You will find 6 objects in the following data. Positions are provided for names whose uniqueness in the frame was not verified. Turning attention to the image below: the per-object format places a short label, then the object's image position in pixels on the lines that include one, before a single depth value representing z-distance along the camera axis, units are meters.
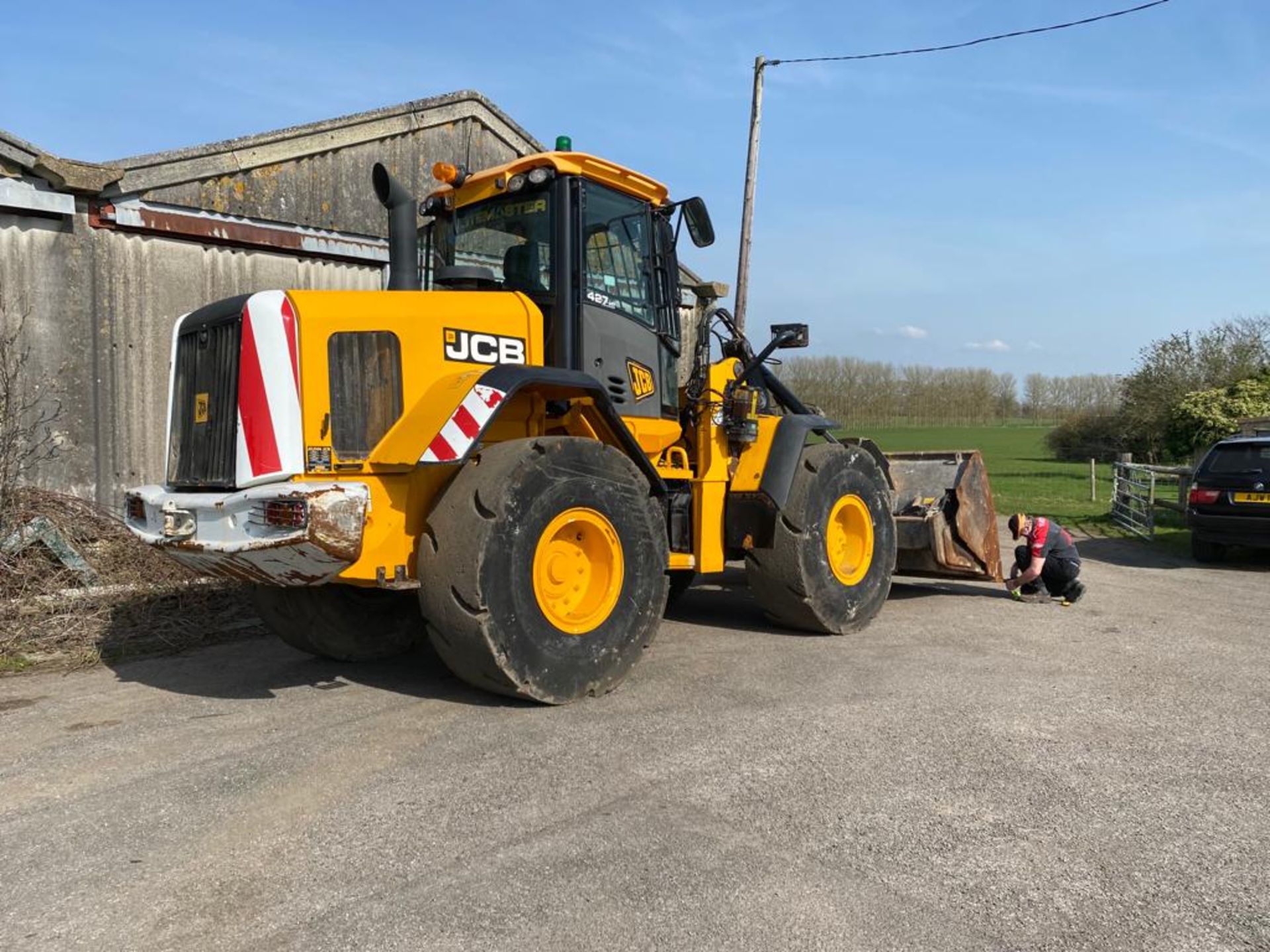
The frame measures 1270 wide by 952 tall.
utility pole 15.36
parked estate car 11.06
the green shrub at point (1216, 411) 23.72
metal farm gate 14.52
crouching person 8.61
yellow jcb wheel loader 4.61
